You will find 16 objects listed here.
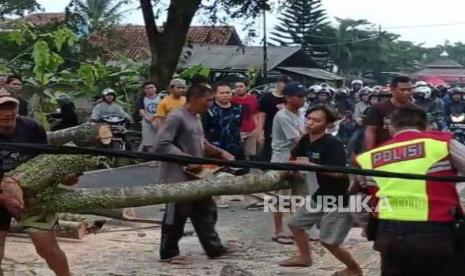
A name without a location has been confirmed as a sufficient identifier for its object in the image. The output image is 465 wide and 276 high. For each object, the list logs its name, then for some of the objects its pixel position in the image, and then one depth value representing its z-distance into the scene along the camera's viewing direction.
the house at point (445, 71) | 78.43
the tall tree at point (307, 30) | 70.50
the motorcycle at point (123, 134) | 15.26
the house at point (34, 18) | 16.89
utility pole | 34.19
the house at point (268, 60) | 39.22
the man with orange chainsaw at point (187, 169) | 7.20
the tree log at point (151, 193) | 5.30
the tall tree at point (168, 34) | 19.41
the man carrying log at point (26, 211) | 5.13
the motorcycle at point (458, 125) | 17.09
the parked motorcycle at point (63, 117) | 12.91
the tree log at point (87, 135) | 5.34
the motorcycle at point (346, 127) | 15.46
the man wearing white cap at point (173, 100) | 12.21
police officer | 4.07
